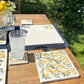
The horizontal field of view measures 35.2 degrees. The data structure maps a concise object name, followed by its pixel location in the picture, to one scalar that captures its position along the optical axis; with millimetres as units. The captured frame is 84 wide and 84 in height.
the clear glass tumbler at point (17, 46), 854
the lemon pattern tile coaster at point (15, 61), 878
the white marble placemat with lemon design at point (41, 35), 1113
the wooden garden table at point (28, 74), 746
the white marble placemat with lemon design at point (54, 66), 774
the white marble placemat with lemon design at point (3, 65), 736
